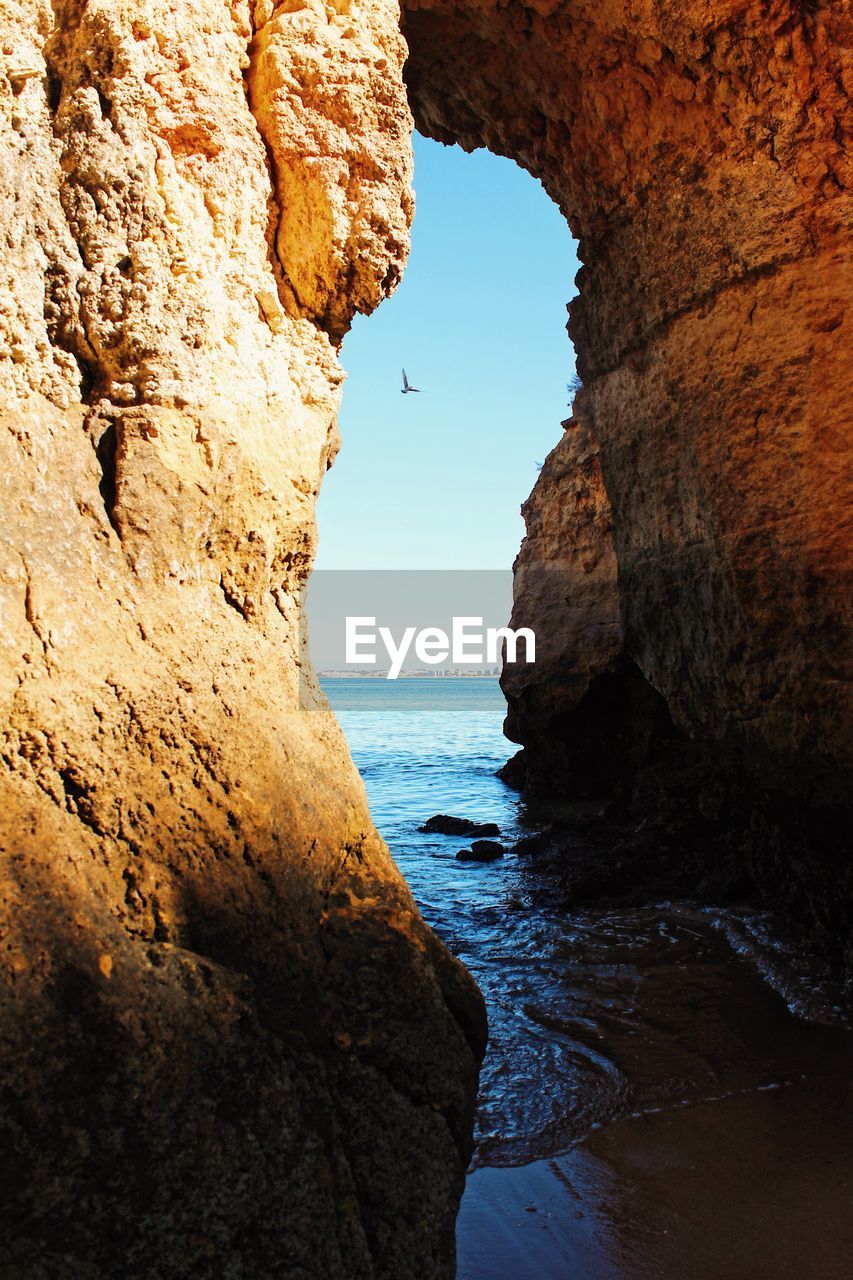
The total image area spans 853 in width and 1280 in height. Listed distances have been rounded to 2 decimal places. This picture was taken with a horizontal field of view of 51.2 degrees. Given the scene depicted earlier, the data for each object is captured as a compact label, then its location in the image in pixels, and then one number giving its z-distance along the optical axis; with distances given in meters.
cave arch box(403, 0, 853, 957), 4.98
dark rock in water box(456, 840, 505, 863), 9.75
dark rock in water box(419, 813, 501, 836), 11.22
